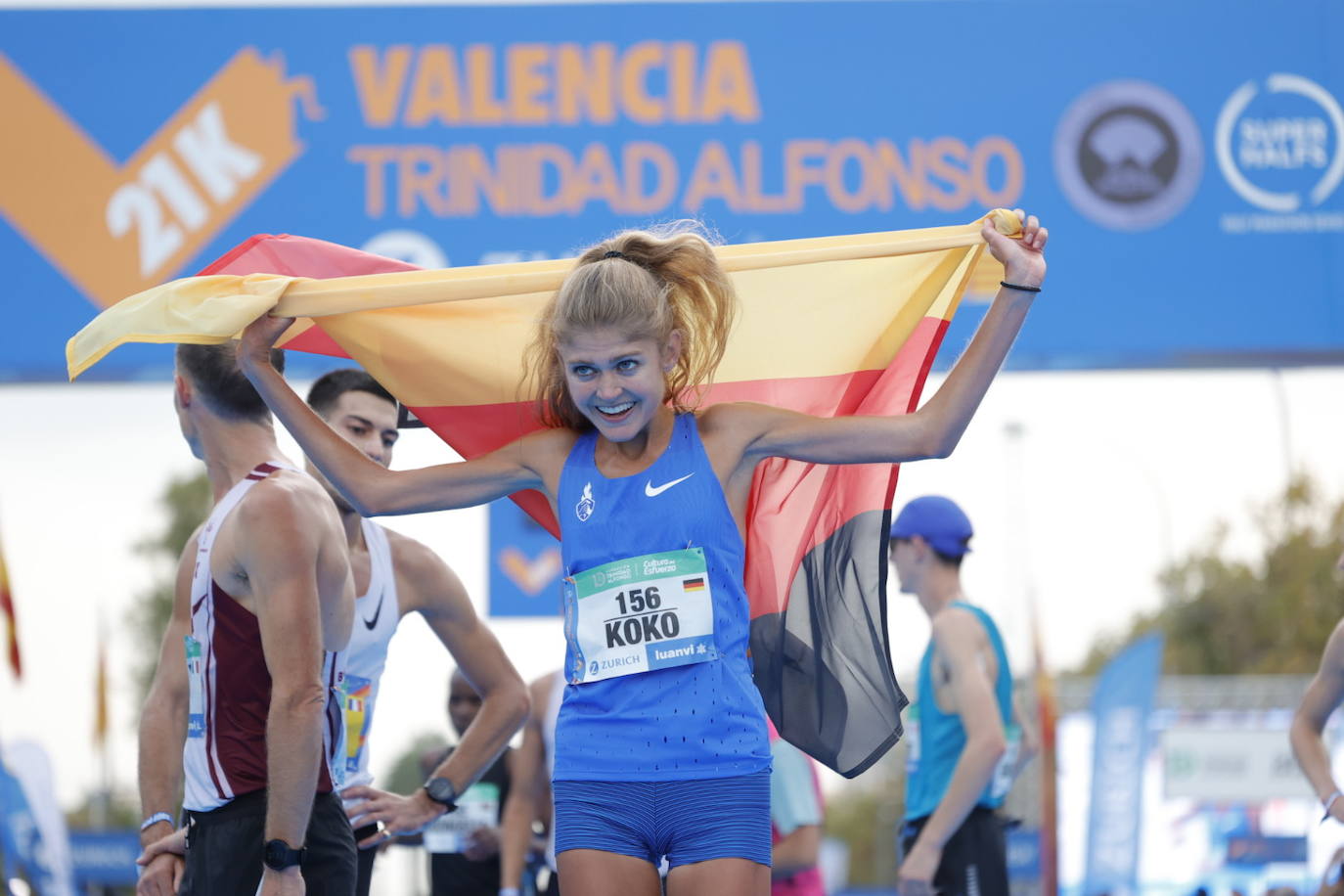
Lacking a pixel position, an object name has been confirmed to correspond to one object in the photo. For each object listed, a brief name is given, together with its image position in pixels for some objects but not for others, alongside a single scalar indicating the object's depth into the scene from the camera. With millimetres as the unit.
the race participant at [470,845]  13461
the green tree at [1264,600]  80062
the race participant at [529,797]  13023
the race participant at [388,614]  8977
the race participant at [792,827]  12294
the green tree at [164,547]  99937
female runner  6297
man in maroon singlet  6965
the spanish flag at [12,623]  21777
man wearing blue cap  10930
